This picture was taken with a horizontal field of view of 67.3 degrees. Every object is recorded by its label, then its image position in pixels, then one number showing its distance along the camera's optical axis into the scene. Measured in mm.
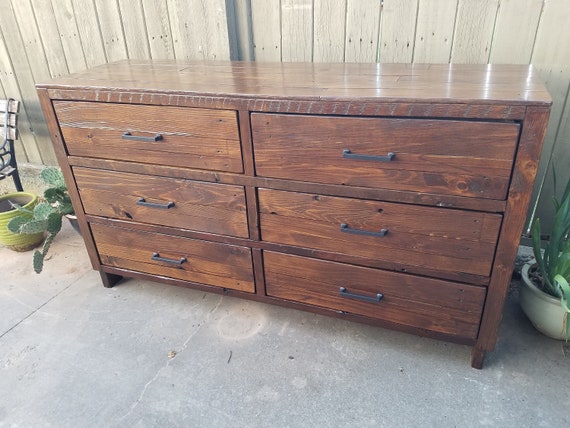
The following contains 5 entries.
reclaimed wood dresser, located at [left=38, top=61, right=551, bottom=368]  1226
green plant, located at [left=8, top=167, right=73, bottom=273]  2072
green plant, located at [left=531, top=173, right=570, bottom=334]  1495
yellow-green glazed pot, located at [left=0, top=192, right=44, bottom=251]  2299
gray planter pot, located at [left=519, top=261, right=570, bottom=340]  1562
